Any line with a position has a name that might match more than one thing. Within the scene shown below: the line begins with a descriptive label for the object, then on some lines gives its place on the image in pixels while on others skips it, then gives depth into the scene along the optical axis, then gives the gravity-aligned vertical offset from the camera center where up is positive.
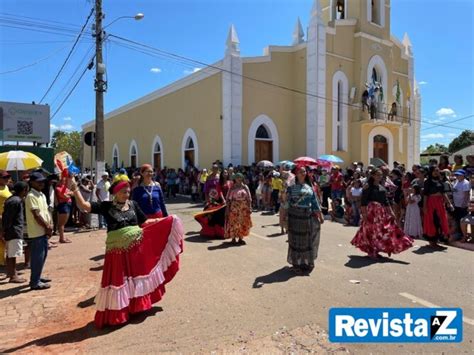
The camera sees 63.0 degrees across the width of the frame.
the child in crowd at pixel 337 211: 12.65 -1.27
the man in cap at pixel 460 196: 8.63 -0.52
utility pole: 12.13 +2.48
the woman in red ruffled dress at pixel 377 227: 7.11 -1.01
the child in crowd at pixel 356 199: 11.17 -0.77
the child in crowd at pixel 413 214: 8.86 -0.97
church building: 19.77 +4.09
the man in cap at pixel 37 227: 5.53 -0.79
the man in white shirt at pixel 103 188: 10.50 -0.44
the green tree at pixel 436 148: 69.81 +4.62
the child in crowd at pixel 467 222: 8.49 -1.09
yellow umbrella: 8.79 +0.25
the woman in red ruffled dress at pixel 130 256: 4.33 -1.00
